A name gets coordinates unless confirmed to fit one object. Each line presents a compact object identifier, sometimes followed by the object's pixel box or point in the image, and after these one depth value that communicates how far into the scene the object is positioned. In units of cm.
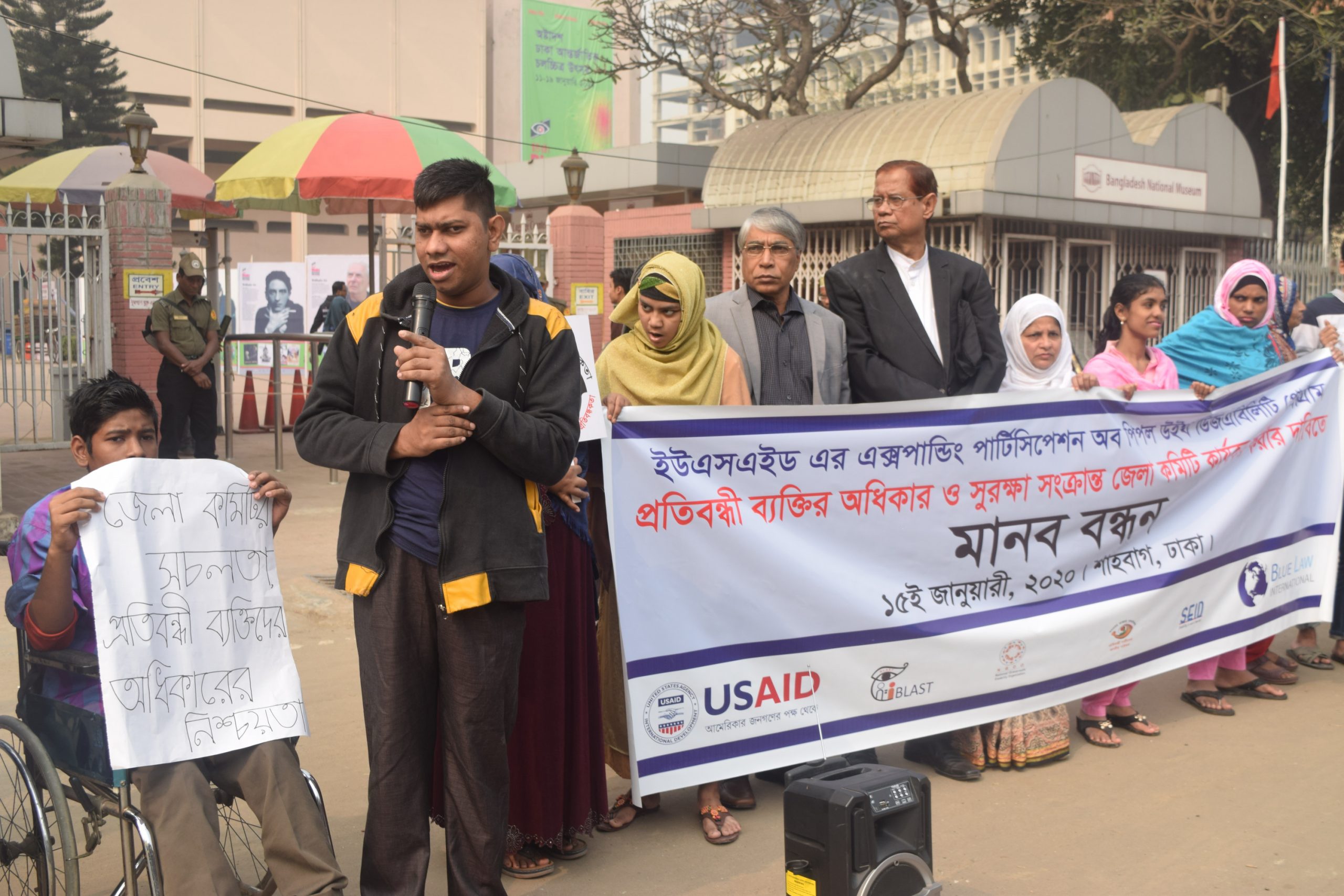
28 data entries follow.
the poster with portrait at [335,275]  2156
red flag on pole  1889
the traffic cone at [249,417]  1505
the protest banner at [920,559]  387
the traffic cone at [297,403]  1463
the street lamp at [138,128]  1181
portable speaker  271
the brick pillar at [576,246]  1416
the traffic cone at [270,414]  1514
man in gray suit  423
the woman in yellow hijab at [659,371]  385
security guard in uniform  1034
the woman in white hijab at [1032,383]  457
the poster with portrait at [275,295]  2269
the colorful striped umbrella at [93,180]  1464
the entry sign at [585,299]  1352
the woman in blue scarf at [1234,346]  556
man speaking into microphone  293
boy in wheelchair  271
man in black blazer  452
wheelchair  268
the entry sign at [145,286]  1067
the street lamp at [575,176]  1442
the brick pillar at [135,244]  1055
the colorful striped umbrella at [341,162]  1008
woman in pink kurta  491
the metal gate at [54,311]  1009
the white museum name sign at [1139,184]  1592
